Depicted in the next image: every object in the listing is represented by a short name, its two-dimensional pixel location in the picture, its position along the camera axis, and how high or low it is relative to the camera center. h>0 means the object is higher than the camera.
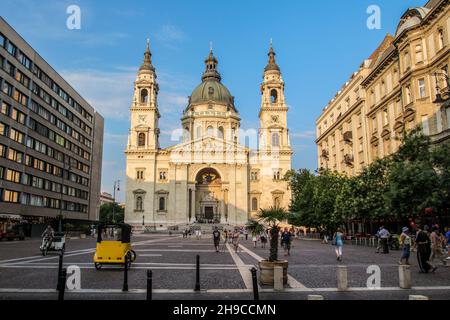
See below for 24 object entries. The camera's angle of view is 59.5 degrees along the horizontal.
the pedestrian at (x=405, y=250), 14.93 -1.01
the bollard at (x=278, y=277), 10.52 -1.43
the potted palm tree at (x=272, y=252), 11.32 -0.84
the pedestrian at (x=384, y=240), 23.53 -1.00
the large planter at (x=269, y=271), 11.29 -1.38
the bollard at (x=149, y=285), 8.32 -1.30
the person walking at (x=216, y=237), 25.45 -0.89
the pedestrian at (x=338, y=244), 18.70 -0.98
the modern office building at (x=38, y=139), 44.06 +11.52
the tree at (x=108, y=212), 126.78 +3.70
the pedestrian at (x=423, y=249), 13.79 -0.91
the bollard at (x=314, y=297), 7.93 -1.48
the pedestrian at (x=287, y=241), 22.56 -1.01
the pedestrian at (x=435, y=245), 16.56 -0.91
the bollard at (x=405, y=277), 10.60 -1.46
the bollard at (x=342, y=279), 10.41 -1.46
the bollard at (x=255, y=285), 8.15 -1.28
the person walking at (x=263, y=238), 29.69 -1.11
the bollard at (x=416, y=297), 8.02 -1.51
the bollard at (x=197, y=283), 10.46 -1.59
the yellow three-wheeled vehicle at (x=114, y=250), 14.84 -1.01
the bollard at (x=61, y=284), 8.12 -1.25
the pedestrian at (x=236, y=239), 26.74 -1.09
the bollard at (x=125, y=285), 10.23 -1.59
